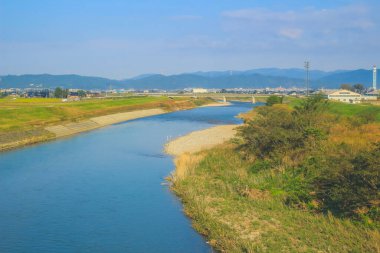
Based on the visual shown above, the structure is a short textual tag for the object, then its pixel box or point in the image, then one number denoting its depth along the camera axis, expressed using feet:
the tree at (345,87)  508.24
